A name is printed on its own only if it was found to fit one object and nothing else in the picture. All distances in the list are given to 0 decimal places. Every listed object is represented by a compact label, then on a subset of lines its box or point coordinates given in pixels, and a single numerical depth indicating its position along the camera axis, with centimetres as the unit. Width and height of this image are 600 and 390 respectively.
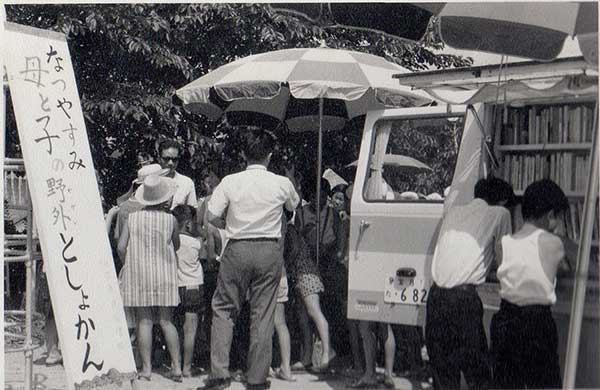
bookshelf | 409
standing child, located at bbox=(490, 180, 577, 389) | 382
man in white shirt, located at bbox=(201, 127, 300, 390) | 516
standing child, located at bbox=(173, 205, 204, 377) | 586
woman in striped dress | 556
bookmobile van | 401
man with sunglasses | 600
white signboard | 425
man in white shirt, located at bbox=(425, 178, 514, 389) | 415
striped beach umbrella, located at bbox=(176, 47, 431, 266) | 577
